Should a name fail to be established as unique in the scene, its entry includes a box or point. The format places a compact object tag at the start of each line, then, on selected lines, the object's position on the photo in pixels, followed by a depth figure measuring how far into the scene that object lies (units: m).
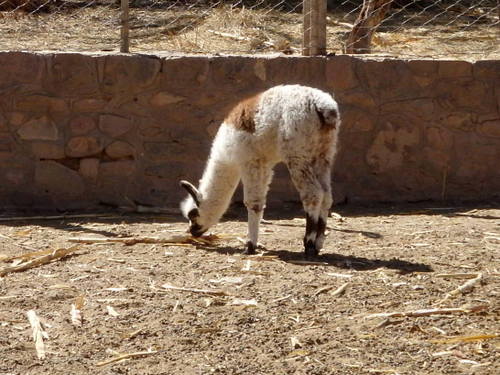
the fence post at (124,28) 16.05
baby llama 12.13
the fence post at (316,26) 16.08
